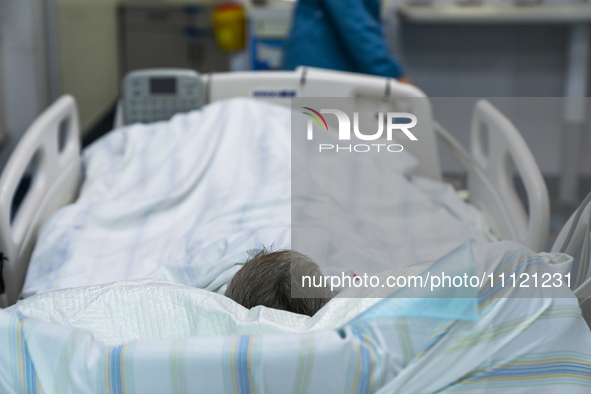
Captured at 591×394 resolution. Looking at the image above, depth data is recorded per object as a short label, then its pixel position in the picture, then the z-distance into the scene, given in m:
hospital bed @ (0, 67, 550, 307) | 0.94
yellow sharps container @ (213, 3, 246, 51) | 3.13
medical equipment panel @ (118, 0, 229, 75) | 4.34
